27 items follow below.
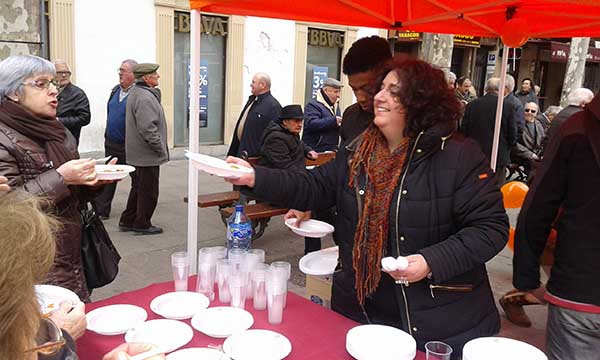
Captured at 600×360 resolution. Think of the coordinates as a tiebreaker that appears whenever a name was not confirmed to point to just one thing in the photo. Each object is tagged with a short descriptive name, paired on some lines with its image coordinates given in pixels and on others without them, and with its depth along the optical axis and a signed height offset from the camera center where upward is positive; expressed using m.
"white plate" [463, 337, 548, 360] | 1.90 -0.92
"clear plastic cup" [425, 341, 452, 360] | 1.74 -0.85
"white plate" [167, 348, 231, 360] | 1.84 -0.95
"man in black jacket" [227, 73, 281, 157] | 6.36 -0.43
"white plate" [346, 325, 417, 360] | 1.90 -0.94
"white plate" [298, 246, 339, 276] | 3.00 -1.04
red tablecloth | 1.96 -0.97
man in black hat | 5.27 -0.60
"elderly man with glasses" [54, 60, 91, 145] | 6.57 -0.41
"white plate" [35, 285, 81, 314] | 1.79 -0.78
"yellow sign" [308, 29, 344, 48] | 13.95 +1.13
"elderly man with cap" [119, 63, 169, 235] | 5.97 -0.72
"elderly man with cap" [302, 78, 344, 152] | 6.80 -0.49
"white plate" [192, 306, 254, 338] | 2.04 -0.94
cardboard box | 3.59 -1.40
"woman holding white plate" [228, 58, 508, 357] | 2.10 -0.51
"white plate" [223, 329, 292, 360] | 1.88 -0.95
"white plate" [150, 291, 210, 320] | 2.18 -0.95
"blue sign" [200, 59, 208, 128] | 11.93 -0.41
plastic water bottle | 3.14 -0.89
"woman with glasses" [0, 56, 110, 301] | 2.50 -0.40
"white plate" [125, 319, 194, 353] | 1.94 -0.95
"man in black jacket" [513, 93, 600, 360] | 2.16 -0.55
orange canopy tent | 4.21 +0.62
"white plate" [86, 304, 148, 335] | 2.02 -0.95
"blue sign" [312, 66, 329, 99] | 14.25 +0.14
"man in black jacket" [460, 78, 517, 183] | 7.46 -0.49
